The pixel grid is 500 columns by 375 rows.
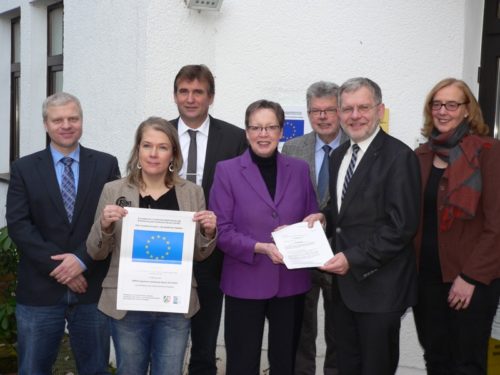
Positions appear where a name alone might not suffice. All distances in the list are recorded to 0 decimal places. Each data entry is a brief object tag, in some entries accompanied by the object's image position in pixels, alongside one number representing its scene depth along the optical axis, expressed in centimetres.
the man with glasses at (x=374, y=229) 292
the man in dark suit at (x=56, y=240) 315
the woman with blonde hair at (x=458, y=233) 303
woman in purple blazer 314
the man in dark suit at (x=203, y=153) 363
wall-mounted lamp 447
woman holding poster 294
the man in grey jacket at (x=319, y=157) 385
